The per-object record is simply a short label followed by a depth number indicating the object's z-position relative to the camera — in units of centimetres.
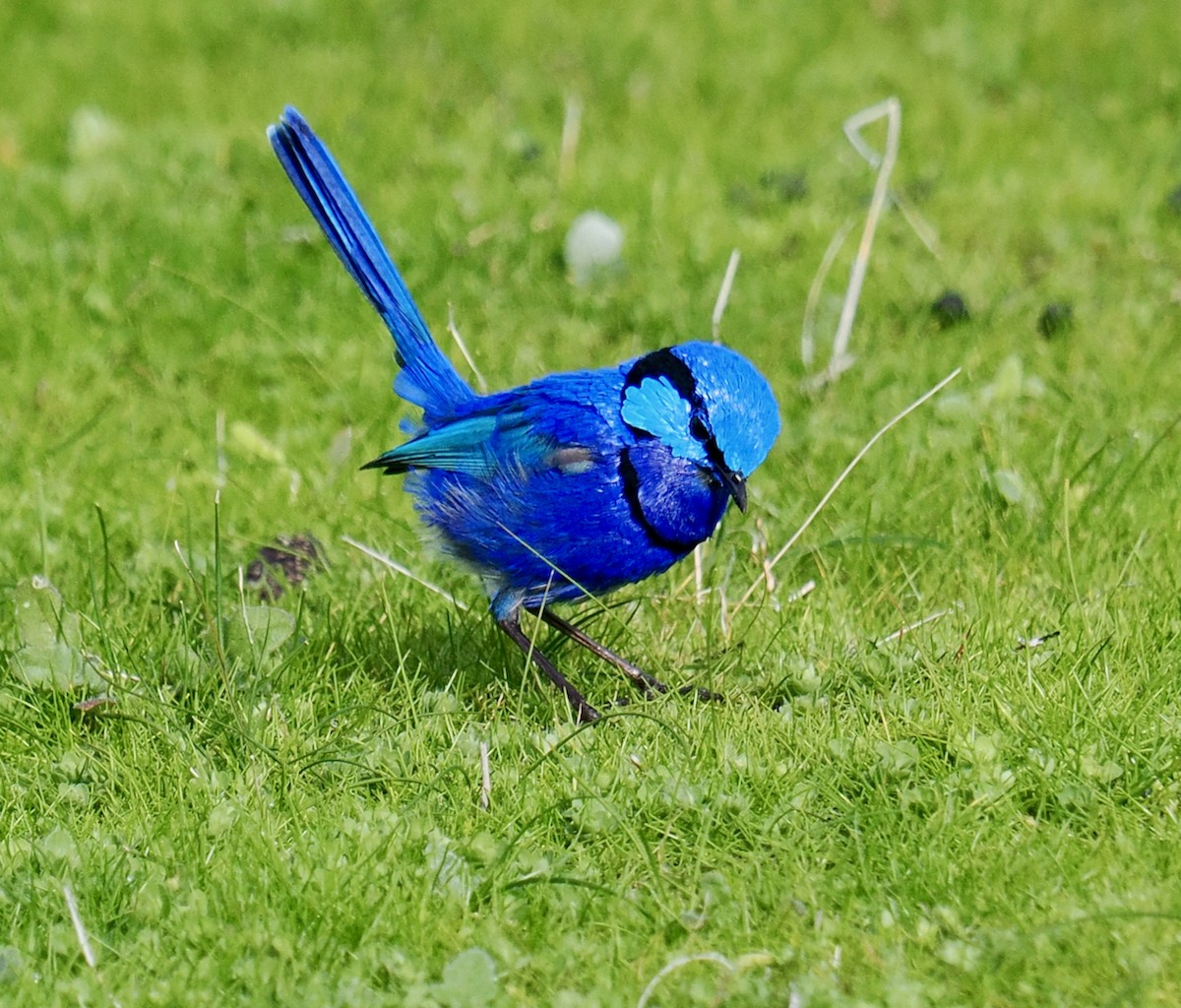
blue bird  719
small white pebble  1177
